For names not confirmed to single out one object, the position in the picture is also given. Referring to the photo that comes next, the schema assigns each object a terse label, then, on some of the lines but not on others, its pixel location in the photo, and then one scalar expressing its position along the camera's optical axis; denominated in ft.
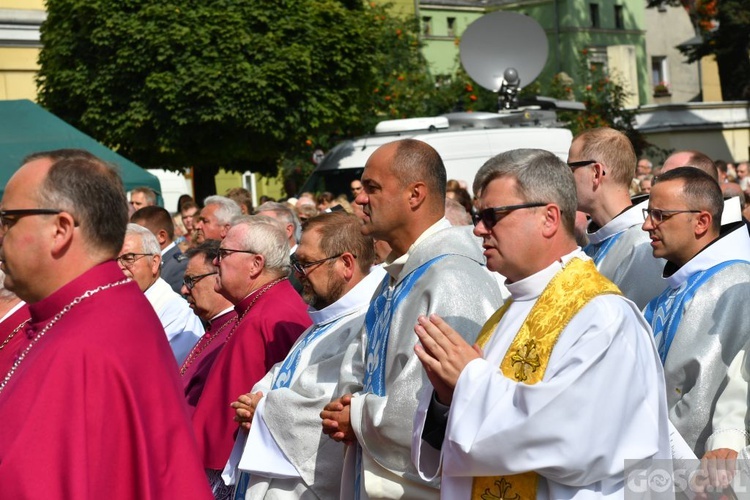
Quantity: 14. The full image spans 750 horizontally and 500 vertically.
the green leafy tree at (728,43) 124.88
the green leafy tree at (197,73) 61.82
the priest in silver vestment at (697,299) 15.40
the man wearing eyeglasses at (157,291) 23.82
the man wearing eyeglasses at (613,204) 19.02
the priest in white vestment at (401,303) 14.32
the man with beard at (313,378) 17.12
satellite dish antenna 52.16
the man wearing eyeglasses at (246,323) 19.01
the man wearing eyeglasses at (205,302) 21.30
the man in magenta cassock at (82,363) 10.34
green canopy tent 39.06
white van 47.91
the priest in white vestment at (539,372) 11.31
